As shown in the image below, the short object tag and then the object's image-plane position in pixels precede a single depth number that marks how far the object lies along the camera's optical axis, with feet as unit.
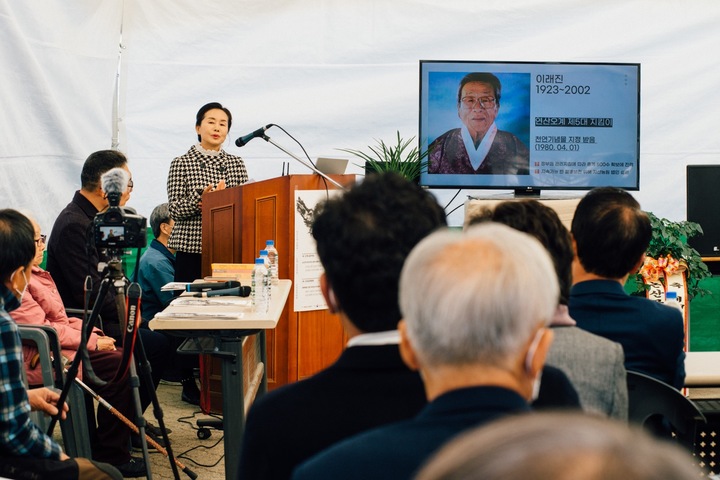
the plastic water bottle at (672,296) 15.96
